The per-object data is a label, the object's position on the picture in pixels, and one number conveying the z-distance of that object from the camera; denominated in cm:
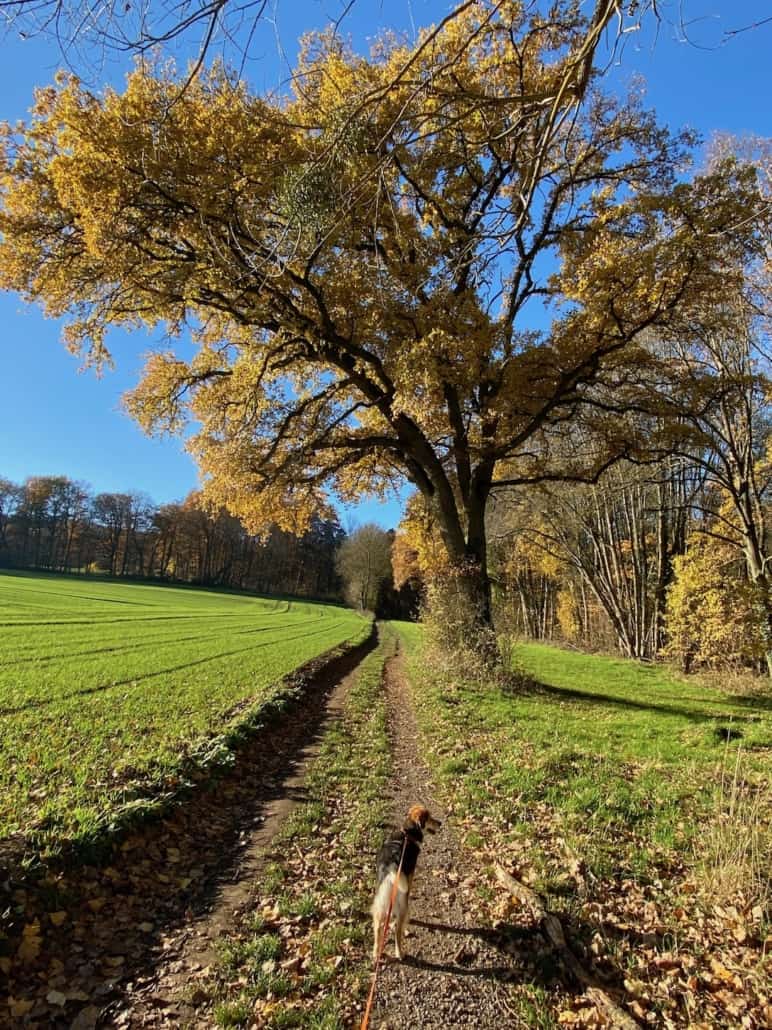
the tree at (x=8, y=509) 7912
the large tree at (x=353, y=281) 782
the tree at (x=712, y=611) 1469
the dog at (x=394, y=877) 337
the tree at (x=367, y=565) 6950
